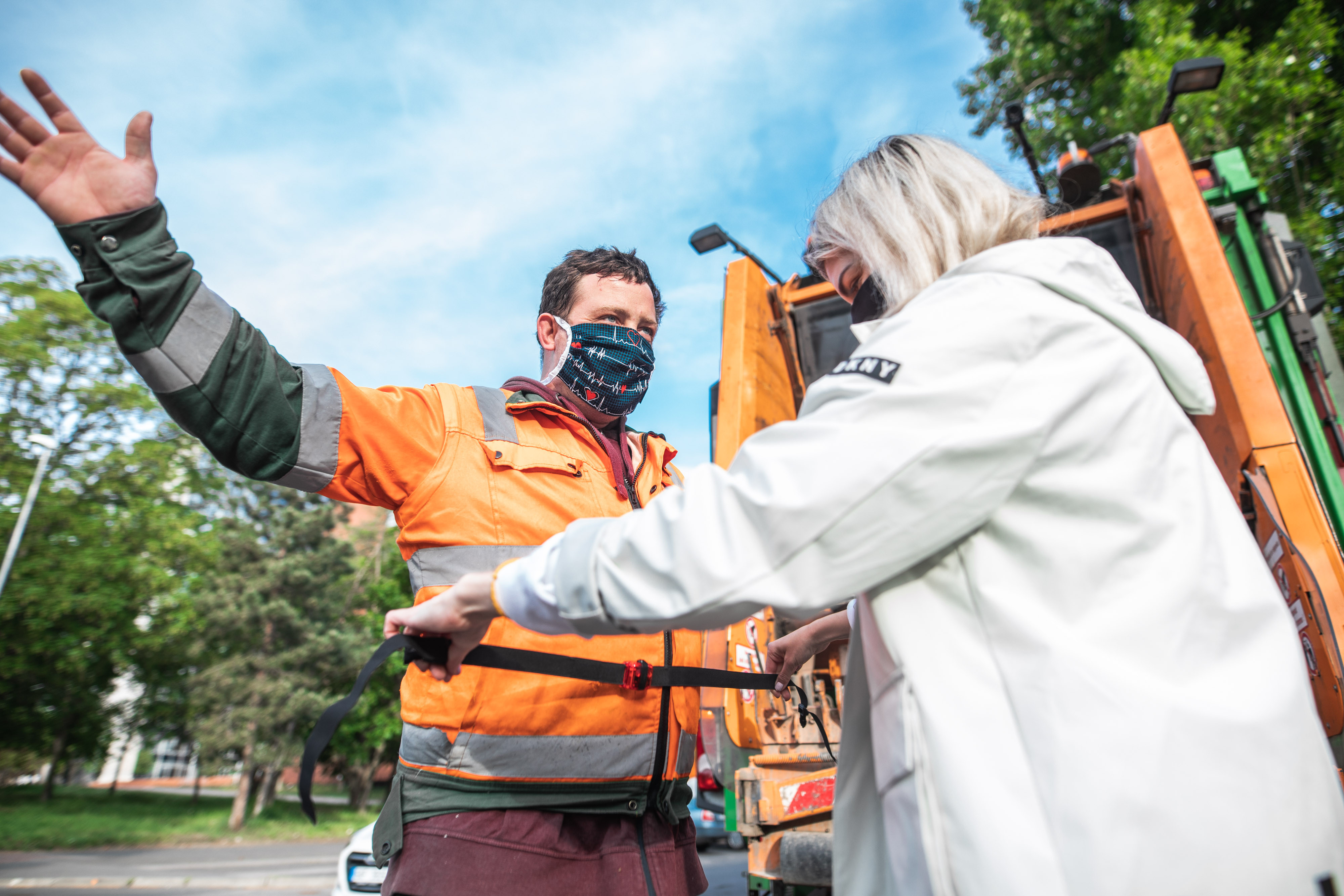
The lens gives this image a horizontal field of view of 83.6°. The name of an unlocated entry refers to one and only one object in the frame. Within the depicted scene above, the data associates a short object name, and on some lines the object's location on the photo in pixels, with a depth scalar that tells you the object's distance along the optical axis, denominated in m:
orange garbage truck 2.38
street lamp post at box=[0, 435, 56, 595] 15.80
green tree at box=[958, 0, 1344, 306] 8.20
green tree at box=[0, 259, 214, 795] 17.19
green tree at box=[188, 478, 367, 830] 18.41
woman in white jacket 0.82
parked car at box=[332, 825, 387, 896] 3.76
